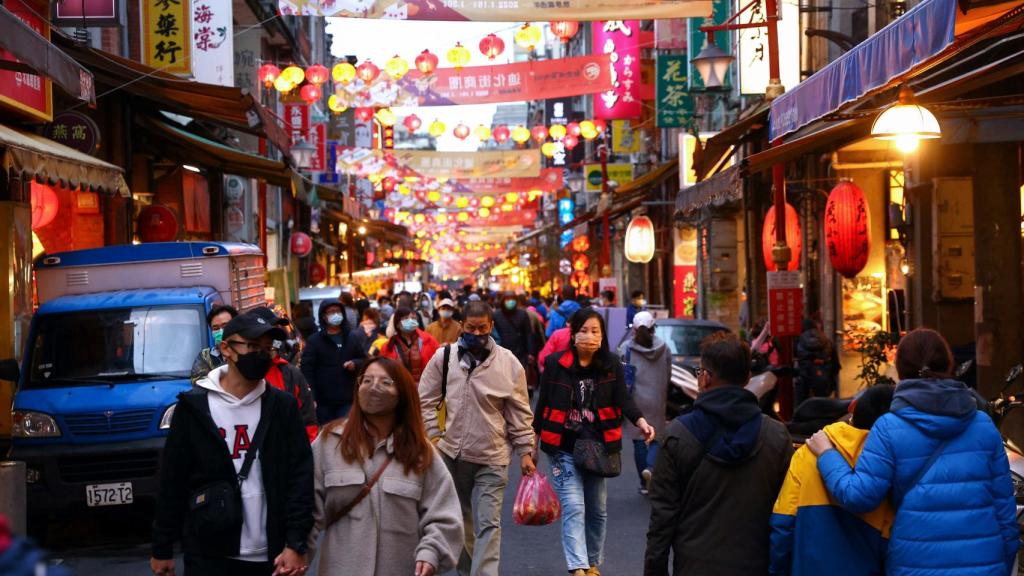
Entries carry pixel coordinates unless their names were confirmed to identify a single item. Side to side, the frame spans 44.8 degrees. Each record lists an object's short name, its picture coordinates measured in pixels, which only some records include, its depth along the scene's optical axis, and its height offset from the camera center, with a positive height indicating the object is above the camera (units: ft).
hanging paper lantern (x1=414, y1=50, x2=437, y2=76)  76.69 +13.40
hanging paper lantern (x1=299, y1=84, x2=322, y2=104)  85.87 +13.10
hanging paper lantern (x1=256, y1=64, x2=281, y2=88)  81.05 +13.69
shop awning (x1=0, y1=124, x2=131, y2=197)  38.27 +4.19
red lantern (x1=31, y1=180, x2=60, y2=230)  53.93 +3.66
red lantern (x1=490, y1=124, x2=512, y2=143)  109.81 +12.75
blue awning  25.40 +4.85
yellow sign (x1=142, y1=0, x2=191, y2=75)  63.67 +12.83
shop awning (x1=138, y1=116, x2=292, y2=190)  66.08 +7.08
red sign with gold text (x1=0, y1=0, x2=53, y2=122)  43.55 +7.39
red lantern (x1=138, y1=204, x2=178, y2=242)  70.44 +3.47
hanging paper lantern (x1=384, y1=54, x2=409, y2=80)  78.48 +13.49
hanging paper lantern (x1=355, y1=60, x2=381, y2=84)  81.21 +13.68
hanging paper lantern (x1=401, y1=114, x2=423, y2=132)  105.70 +13.46
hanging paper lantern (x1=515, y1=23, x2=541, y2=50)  71.33 +13.89
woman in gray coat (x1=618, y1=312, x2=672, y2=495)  39.07 -3.02
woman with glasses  17.25 -2.98
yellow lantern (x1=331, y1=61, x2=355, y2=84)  80.48 +13.56
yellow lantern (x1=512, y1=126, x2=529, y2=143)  109.09 +12.56
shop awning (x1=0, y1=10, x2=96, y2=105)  28.35 +5.79
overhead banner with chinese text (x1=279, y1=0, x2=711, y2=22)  53.42 +11.62
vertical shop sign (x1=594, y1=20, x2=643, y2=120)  106.42 +18.26
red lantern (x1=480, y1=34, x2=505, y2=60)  76.89 +14.37
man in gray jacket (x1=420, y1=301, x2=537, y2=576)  27.40 -3.17
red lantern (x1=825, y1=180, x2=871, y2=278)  48.83 +1.64
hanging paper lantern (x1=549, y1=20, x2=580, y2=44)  73.56 +14.74
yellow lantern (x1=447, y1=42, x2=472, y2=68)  77.51 +13.90
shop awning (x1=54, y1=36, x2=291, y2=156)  51.60 +8.54
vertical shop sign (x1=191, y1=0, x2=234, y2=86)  69.36 +13.67
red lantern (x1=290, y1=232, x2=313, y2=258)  130.52 +3.98
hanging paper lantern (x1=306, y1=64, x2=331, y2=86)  80.28 +13.40
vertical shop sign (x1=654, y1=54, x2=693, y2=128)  94.73 +13.76
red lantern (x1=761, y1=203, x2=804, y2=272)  58.23 +1.71
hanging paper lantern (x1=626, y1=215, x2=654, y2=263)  102.37 +2.85
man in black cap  16.81 -2.81
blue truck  34.17 -2.24
